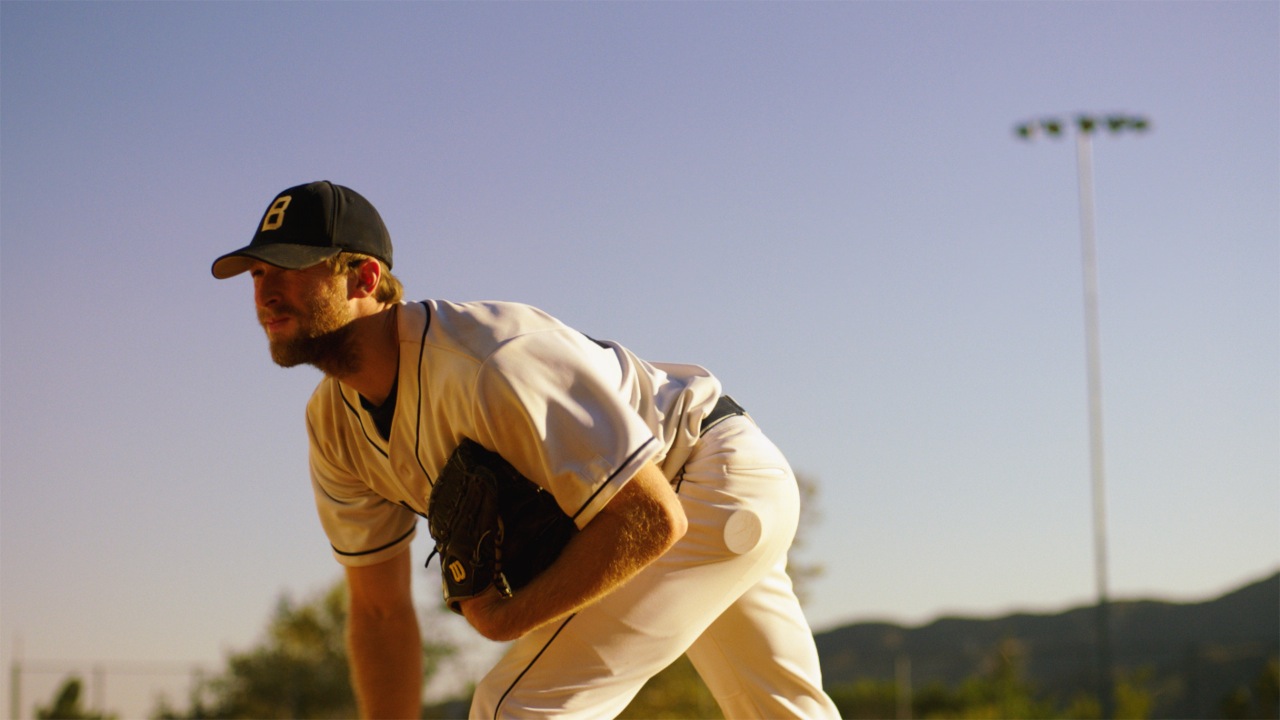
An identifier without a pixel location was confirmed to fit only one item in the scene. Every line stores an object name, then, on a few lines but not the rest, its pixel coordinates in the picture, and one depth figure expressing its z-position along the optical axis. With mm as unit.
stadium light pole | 22422
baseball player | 3365
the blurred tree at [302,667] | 24719
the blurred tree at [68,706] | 20312
